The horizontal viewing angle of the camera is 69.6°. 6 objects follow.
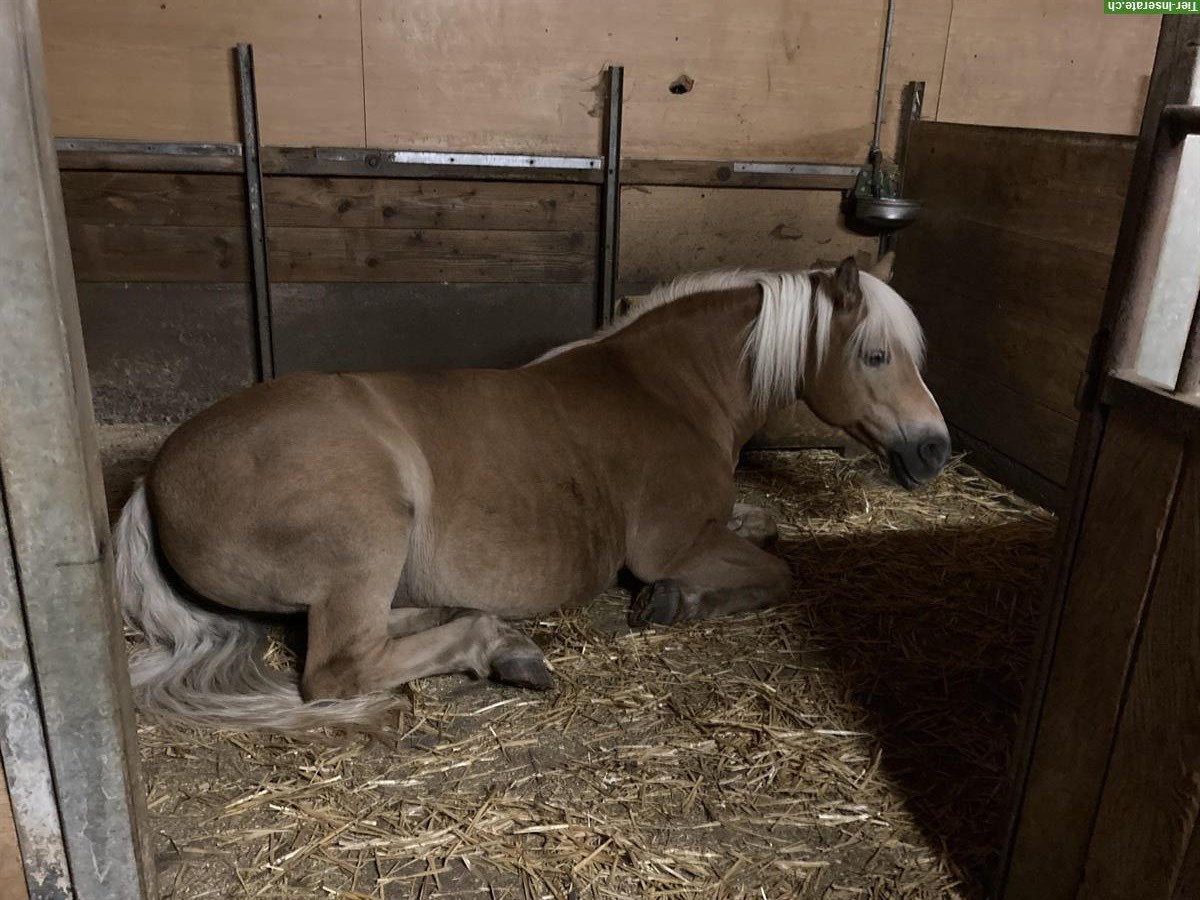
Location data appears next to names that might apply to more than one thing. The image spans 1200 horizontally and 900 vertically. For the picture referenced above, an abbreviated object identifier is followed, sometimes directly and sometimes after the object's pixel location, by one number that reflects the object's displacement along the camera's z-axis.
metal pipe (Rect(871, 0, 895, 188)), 4.67
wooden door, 1.39
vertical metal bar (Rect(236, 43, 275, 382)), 4.16
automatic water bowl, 4.59
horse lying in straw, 2.37
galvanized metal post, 1.25
